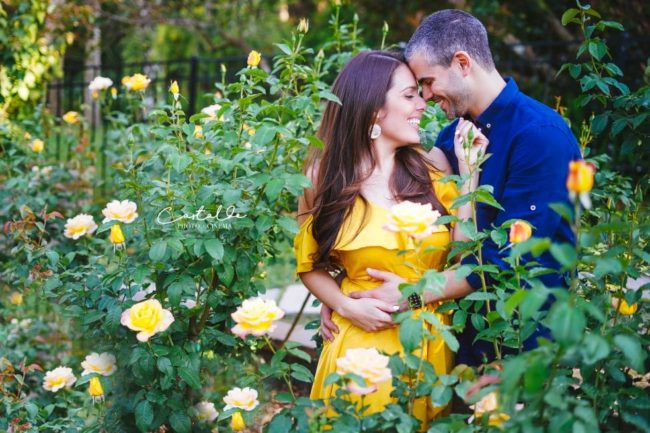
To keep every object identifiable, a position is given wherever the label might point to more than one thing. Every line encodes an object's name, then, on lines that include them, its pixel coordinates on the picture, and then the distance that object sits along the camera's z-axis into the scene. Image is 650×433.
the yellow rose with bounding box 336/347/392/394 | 1.60
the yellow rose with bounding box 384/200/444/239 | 1.64
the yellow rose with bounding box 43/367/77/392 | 2.71
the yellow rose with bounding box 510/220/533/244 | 1.52
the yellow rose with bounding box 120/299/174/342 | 1.95
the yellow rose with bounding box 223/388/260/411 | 1.94
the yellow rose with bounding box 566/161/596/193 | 1.18
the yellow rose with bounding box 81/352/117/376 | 2.47
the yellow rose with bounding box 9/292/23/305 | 3.70
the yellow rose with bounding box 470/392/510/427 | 1.56
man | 2.19
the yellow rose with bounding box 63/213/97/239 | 2.70
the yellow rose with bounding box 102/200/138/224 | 2.39
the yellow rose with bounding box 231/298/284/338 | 1.74
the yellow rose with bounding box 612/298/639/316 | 1.97
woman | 2.27
